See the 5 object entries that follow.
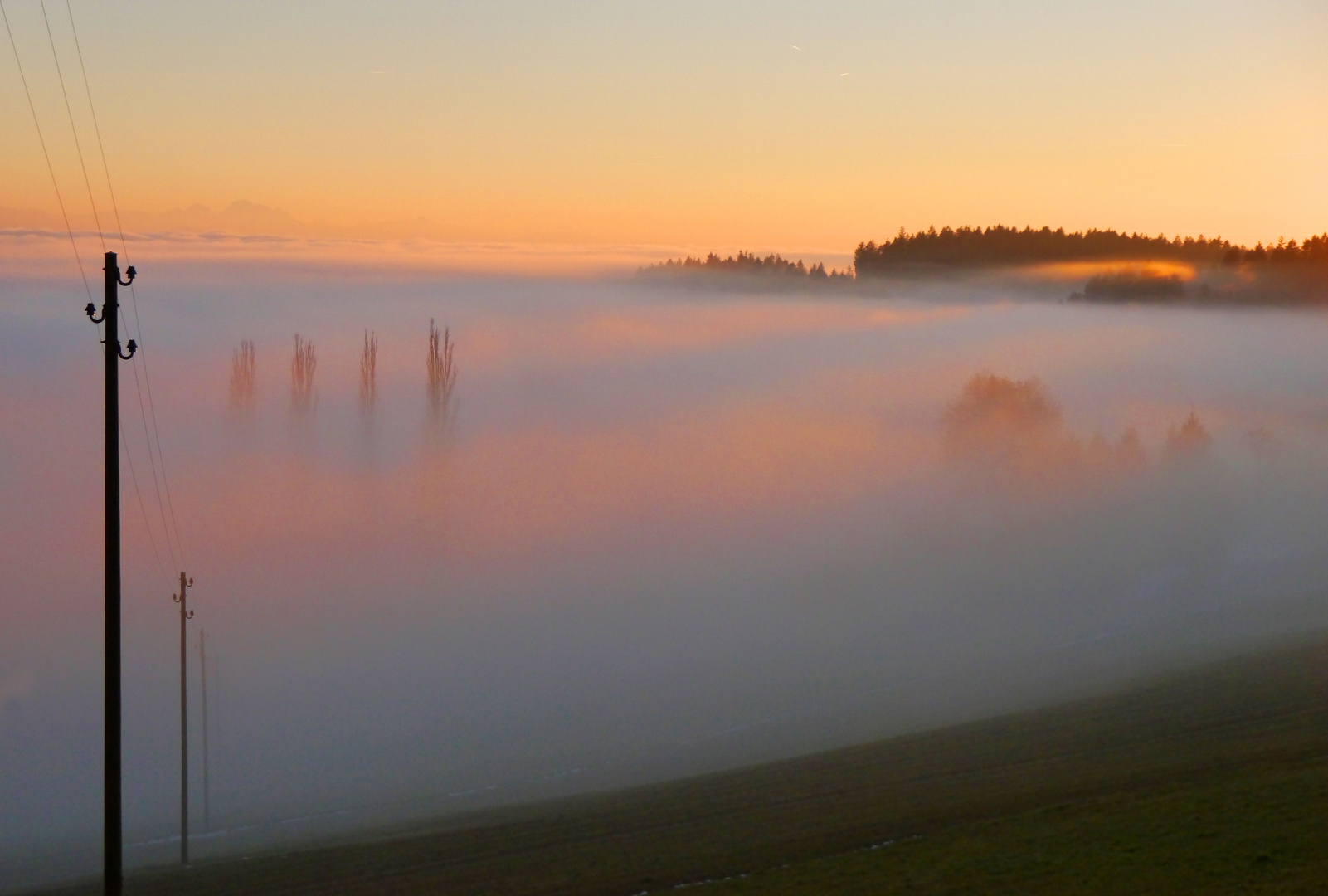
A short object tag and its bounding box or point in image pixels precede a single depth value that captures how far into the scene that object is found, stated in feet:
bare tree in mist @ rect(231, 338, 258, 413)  539.29
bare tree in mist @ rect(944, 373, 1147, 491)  561.43
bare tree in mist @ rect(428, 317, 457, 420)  590.55
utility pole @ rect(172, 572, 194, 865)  144.56
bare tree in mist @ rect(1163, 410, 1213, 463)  602.44
